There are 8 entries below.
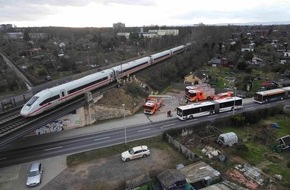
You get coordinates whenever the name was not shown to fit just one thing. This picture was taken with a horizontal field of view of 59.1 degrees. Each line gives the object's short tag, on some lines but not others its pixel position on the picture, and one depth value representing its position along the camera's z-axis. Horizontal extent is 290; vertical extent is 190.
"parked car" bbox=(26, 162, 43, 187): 27.12
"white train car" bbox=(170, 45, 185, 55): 95.45
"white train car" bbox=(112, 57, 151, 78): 55.87
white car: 31.84
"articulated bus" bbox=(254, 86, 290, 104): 50.96
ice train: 34.91
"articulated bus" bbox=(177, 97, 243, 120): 43.19
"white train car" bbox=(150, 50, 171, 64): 76.25
